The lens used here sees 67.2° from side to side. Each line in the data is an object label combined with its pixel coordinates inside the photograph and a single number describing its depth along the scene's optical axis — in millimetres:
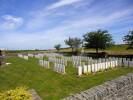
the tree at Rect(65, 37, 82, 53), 33799
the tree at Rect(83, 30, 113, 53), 25789
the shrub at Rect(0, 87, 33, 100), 3954
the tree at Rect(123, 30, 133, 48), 21798
